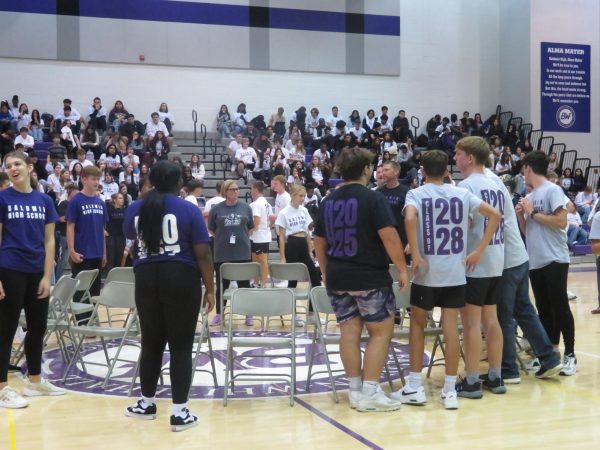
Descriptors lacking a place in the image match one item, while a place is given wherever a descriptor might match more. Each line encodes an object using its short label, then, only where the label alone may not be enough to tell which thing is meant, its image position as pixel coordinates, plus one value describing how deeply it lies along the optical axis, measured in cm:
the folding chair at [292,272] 725
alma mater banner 2066
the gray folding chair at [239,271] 738
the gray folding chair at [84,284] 633
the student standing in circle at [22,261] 466
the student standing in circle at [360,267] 443
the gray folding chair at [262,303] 514
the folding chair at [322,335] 495
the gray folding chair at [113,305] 530
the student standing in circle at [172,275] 411
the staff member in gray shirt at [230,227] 772
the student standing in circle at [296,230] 802
